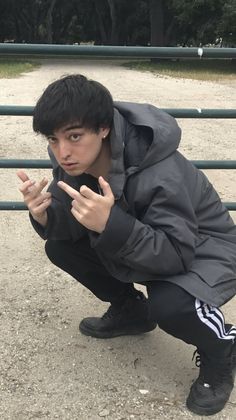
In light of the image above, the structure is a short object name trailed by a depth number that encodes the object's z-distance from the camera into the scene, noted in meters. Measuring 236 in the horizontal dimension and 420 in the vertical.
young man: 1.74
